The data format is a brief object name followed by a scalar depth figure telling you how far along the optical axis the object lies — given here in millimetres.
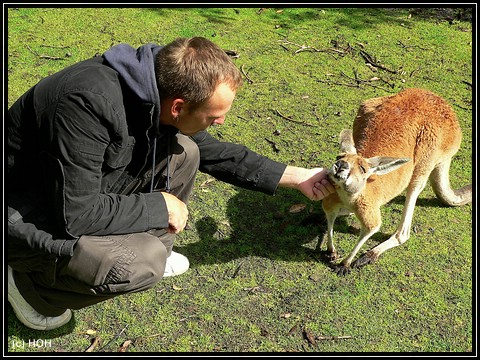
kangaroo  3141
